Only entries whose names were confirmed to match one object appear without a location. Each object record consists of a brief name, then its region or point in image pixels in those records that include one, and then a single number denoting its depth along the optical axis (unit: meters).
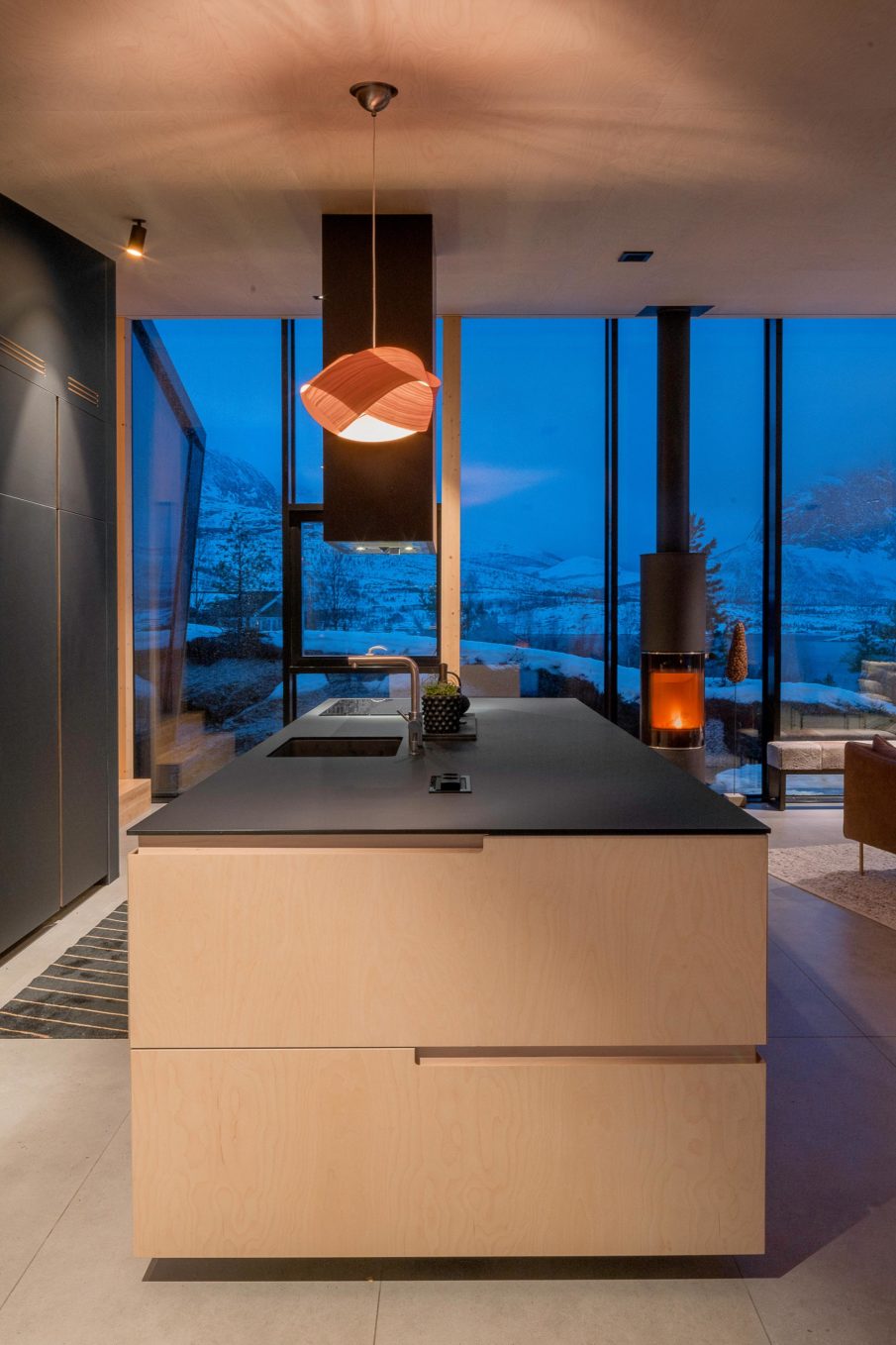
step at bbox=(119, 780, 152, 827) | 5.50
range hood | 3.73
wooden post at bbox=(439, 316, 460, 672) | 5.78
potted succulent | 3.13
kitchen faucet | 2.78
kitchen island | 1.73
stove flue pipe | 5.52
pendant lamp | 2.75
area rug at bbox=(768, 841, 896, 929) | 4.15
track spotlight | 4.12
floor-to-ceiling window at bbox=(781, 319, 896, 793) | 6.20
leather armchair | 4.23
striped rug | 2.92
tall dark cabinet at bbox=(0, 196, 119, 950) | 3.53
